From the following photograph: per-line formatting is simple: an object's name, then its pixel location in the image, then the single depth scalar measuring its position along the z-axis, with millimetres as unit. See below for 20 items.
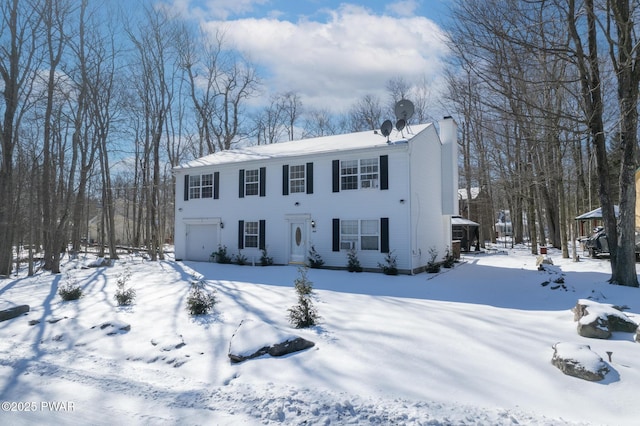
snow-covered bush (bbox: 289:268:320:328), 7086
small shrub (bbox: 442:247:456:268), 17219
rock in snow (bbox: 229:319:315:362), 5730
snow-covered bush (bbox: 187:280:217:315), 8109
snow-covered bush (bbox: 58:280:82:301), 10148
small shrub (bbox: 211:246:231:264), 17641
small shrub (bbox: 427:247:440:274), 15242
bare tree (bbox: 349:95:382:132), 34312
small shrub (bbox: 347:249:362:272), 14594
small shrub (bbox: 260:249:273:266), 16484
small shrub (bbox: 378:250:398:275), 13906
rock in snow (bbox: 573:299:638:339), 6055
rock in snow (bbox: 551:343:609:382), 4609
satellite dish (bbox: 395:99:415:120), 16203
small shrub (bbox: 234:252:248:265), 17180
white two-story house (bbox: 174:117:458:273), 14562
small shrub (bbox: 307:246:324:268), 15461
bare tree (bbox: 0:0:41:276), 16266
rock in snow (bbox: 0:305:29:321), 8617
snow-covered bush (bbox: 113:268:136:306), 9484
